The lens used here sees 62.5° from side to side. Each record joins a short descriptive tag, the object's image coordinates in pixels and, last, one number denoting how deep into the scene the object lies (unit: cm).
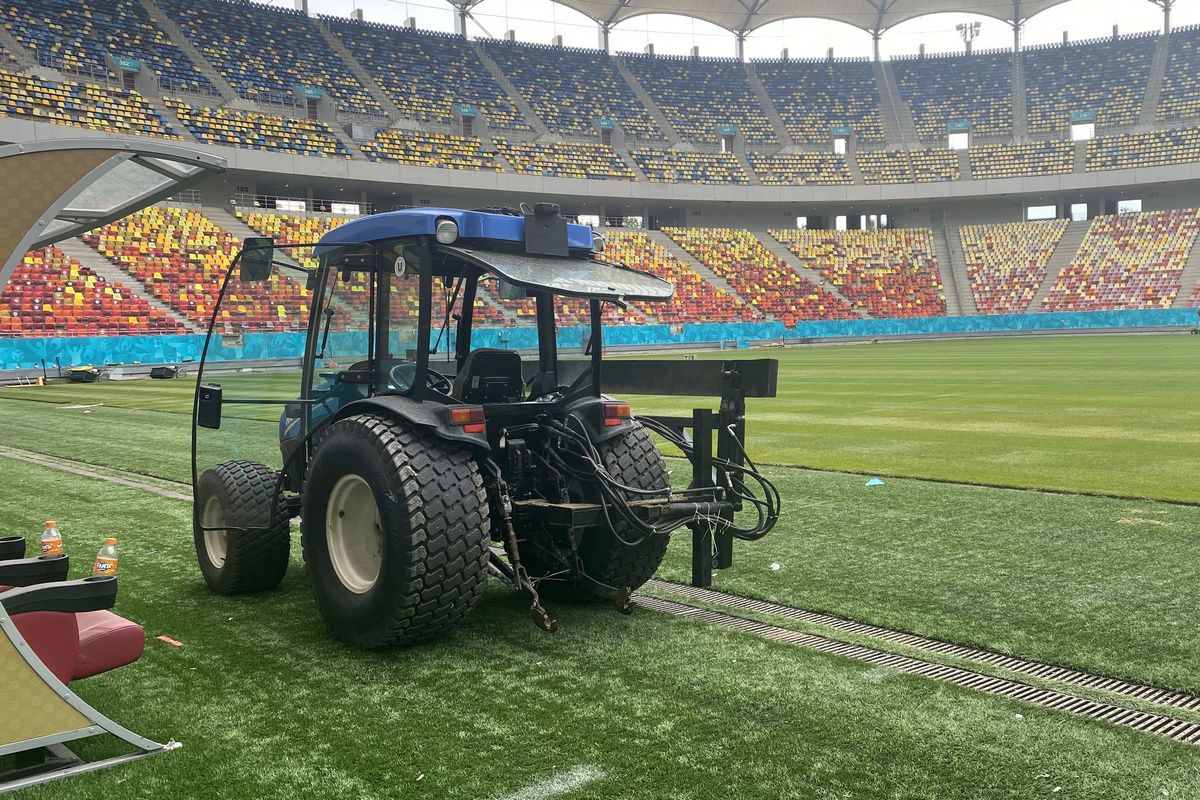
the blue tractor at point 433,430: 460
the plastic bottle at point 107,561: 450
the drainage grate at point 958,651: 418
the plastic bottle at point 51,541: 461
